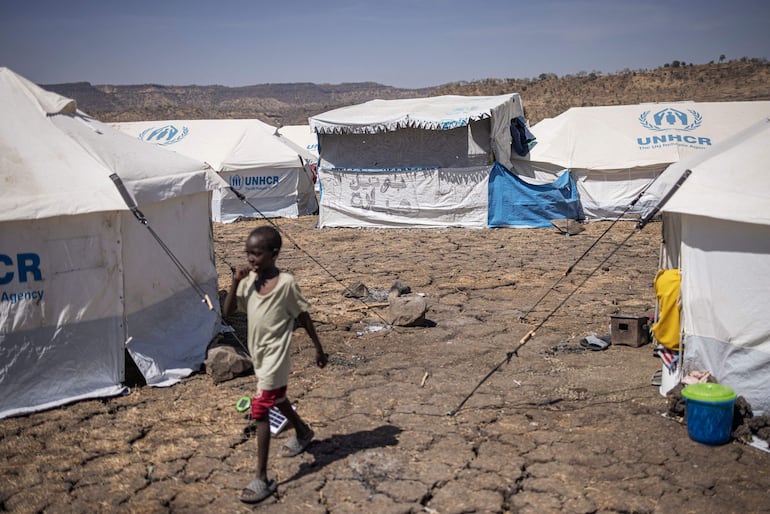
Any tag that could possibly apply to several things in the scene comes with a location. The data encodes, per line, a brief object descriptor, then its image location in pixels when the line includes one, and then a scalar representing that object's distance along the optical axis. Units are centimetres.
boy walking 372
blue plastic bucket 423
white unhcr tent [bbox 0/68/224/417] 494
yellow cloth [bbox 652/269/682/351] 509
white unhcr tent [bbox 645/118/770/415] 459
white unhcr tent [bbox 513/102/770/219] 1487
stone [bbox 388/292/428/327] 718
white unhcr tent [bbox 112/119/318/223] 1697
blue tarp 1451
